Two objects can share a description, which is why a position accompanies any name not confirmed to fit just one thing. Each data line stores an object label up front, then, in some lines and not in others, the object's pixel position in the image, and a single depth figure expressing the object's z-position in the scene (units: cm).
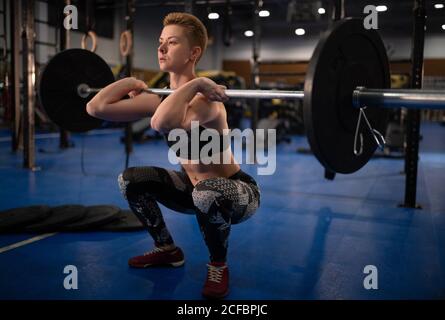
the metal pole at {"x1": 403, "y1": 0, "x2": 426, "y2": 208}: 303
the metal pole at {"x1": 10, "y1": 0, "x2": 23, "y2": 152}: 504
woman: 160
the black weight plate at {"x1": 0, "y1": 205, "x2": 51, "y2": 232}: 242
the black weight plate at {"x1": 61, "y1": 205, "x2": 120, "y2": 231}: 248
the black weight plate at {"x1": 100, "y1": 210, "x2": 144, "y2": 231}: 252
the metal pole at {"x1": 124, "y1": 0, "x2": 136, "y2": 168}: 454
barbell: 126
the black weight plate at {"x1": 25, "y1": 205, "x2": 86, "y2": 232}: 244
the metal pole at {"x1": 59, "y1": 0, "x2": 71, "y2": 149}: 484
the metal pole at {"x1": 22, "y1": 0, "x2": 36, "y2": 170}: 424
